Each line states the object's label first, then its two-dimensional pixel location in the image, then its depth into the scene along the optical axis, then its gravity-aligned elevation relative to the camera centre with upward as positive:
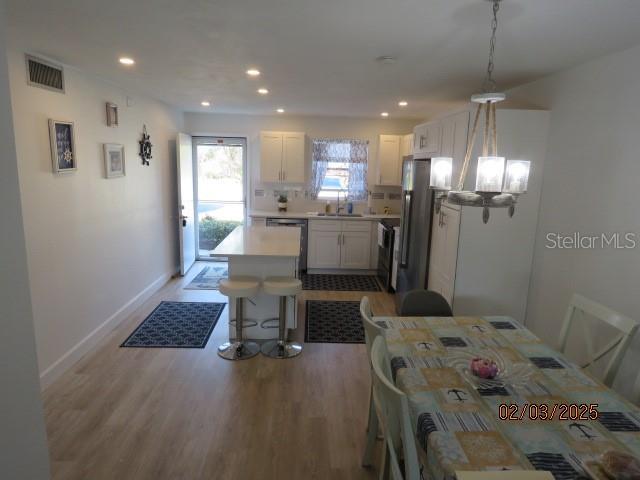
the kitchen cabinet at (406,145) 5.72 +0.45
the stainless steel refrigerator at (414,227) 3.98 -0.53
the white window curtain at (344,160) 6.34 +0.21
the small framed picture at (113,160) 3.77 +0.06
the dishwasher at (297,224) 5.97 -0.77
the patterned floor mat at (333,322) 3.96 -1.59
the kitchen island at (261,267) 3.55 -0.87
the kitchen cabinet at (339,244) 6.02 -1.04
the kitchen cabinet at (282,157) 6.02 +0.23
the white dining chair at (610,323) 2.05 -0.78
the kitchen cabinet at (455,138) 3.25 +0.33
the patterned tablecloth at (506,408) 1.34 -0.89
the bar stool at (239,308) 3.38 -1.20
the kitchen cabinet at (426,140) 3.84 +0.37
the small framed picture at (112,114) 3.81 +0.49
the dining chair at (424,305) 2.73 -0.87
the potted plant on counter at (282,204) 6.34 -0.50
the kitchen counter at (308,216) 5.99 -0.64
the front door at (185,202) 5.55 -0.49
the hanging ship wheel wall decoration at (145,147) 4.61 +0.23
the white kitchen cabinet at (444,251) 3.43 -0.66
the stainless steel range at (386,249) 5.42 -1.03
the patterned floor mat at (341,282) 5.54 -1.55
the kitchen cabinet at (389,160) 6.03 +0.23
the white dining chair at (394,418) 1.36 -0.89
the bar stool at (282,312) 3.45 -1.24
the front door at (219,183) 6.46 -0.22
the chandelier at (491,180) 1.71 +0.00
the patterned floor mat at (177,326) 3.73 -1.59
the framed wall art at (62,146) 2.95 +0.14
